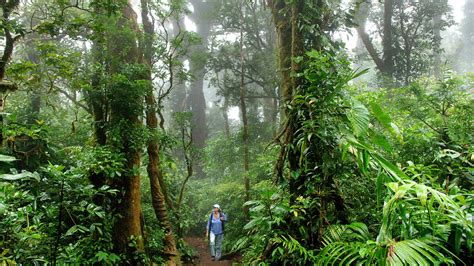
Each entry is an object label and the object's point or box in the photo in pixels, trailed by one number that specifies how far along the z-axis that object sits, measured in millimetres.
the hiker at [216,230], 7781
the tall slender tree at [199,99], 16781
